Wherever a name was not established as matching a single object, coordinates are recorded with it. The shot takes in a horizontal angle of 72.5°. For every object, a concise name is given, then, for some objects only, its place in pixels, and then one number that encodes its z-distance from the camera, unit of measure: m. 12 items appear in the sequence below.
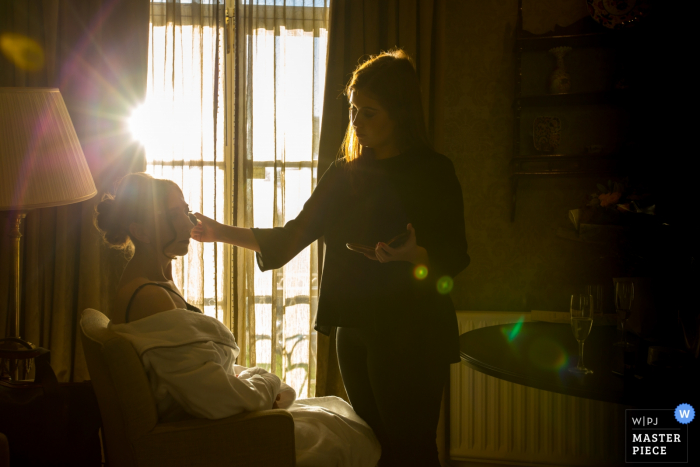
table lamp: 1.53
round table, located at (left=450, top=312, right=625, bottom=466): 2.18
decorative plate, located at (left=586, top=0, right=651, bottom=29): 2.16
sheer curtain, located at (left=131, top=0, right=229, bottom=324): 2.40
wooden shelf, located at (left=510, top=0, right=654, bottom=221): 2.21
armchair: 1.12
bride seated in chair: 1.16
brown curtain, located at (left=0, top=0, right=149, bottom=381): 2.32
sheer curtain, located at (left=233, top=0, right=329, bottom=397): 2.40
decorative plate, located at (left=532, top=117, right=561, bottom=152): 2.29
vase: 2.28
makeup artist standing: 1.28
